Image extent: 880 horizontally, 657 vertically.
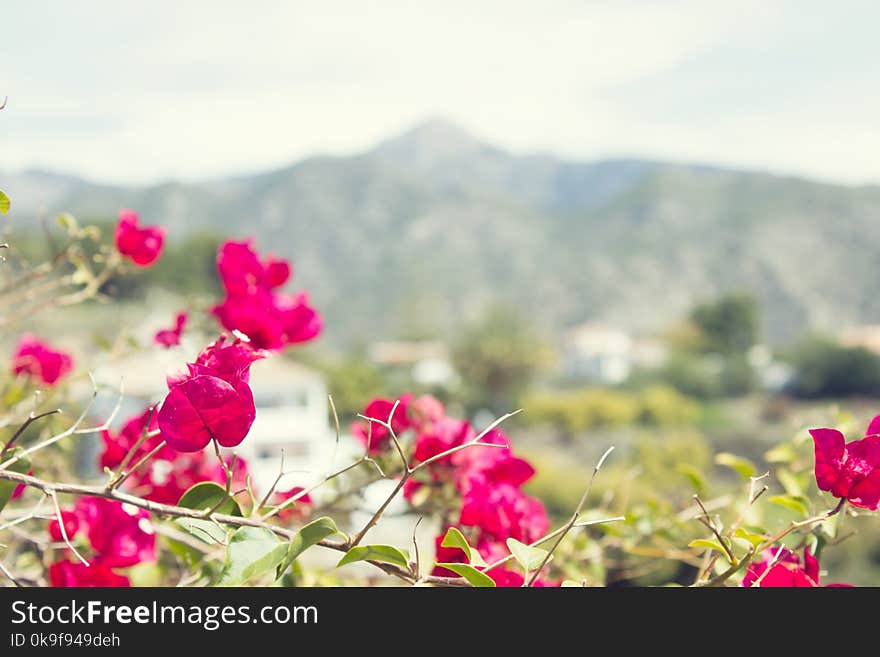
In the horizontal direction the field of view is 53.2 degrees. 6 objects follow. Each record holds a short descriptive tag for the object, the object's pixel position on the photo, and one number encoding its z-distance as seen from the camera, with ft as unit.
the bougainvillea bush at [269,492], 1.42
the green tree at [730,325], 109.09
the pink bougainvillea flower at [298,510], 2.77
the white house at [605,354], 115.65
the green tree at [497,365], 82.94
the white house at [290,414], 49.75
